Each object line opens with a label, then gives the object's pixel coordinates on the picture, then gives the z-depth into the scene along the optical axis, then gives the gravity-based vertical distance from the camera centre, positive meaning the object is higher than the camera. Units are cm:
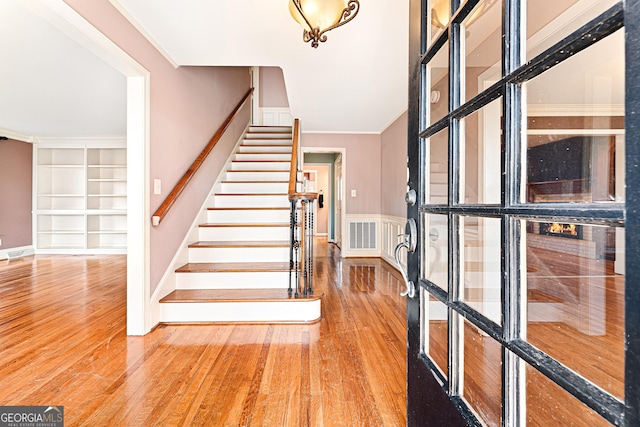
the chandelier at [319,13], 171 +116
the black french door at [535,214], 38 +0
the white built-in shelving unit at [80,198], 632 +33
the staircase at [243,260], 252 -48
